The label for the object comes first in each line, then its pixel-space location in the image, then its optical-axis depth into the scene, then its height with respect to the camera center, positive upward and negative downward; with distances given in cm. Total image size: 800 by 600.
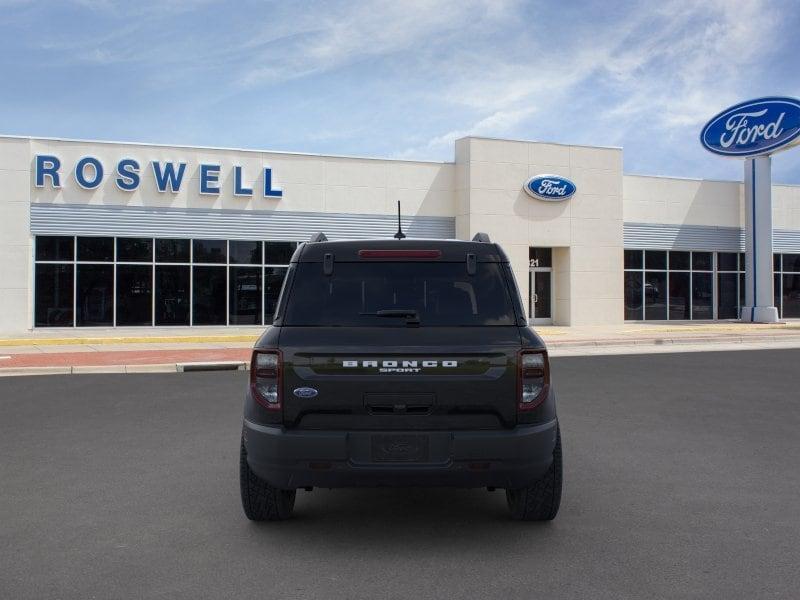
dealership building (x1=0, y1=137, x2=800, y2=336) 2436 +300
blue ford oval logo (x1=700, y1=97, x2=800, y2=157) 2948 +716
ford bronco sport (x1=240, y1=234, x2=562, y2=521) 447 -56
